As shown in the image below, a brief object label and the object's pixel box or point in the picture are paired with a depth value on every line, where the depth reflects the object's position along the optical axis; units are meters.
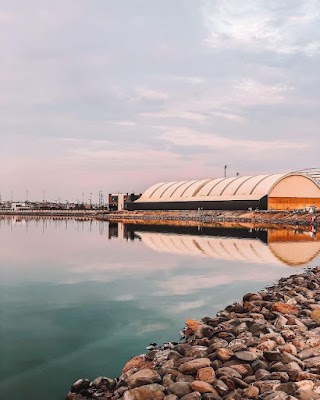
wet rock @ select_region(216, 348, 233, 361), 8.18
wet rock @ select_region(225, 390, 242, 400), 6.67
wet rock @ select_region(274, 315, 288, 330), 10.05
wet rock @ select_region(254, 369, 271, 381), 7.31
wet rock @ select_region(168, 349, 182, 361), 8.54
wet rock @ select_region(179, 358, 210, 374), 7.73
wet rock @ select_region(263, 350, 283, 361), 8.00
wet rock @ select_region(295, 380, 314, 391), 6.85
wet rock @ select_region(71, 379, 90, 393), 8.01
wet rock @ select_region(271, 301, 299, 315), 11.76
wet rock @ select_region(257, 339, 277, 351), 8.56
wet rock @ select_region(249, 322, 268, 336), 9.58
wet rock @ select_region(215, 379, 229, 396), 6.91
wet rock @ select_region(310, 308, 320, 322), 10.97
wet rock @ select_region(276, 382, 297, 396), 6.71
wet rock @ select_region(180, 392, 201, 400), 6.70
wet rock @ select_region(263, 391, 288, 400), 6.42
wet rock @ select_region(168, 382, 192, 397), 7.00
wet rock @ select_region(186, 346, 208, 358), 8.59
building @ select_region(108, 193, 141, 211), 132.75
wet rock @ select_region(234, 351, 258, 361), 8.01
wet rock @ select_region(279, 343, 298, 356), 8.36
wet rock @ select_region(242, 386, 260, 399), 6.81
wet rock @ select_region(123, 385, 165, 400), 6.91
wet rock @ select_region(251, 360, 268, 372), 7.71
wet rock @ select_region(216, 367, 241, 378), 7.32
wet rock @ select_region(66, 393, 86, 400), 7.65
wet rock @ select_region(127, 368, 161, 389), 7.48
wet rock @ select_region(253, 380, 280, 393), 6.92
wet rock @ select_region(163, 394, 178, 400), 6.76
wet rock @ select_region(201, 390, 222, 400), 6.70
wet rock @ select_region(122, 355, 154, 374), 8.69
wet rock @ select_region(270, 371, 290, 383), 7.14
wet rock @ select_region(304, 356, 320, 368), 7.71
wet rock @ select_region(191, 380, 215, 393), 6.95
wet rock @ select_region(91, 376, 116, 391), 7.93
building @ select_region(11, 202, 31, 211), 183.30
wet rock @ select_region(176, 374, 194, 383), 7.40
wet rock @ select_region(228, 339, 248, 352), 8.56
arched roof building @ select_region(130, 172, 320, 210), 86.56
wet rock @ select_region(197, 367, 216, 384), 7.38
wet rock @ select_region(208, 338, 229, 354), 8.79
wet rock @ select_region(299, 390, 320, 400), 6.51
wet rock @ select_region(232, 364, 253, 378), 7.57
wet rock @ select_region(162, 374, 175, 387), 7.39
